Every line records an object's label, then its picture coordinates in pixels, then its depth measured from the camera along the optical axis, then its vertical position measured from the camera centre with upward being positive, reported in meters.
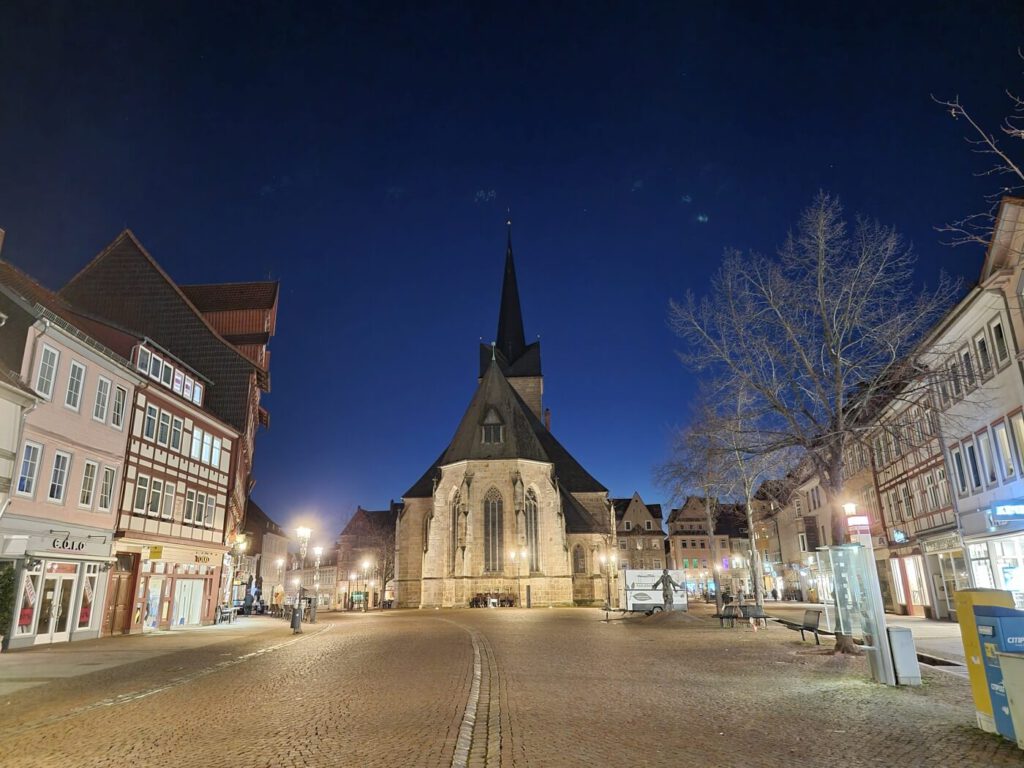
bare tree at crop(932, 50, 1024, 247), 9.00 +5.65
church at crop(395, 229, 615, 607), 50.56 +3.96
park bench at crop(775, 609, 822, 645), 17.36 -1.20
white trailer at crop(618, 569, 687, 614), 32.66 -0.83
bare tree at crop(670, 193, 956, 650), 15.98 +4.80
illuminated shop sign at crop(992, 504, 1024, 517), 18.05 +1.55
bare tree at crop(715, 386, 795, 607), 17.20 +3.73
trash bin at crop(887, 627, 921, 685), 11.26 -1.41
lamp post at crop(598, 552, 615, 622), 53.31 +1.17
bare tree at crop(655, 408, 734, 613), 18.53 +3.63
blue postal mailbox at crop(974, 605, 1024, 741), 7.52 -0.84
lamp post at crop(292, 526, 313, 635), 26.33 -0.63
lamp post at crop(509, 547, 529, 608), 50.09 +1.45
